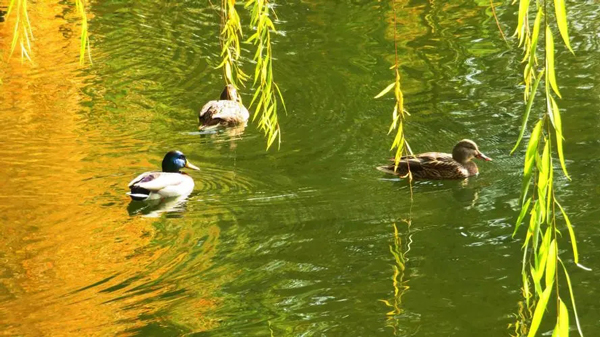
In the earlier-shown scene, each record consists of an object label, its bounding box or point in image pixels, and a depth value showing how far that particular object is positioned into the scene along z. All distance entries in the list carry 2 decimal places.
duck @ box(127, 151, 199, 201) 18.84
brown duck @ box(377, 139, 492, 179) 19.95
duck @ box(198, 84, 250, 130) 23.31
